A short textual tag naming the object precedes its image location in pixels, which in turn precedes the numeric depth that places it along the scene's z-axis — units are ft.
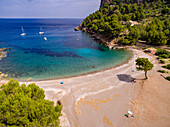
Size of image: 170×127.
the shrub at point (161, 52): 179.01
